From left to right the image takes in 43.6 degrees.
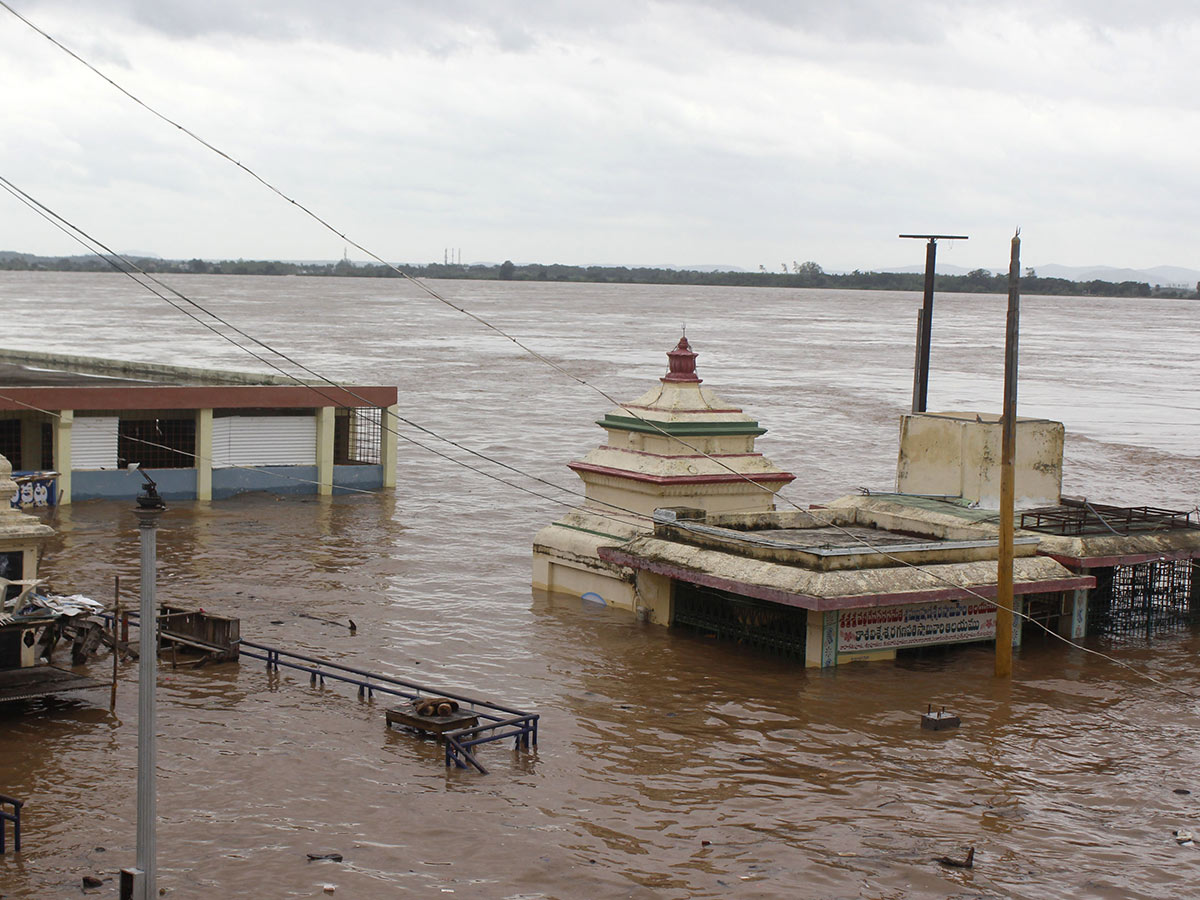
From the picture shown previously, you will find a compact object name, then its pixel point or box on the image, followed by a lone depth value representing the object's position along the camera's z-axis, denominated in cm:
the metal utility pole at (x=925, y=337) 3441
